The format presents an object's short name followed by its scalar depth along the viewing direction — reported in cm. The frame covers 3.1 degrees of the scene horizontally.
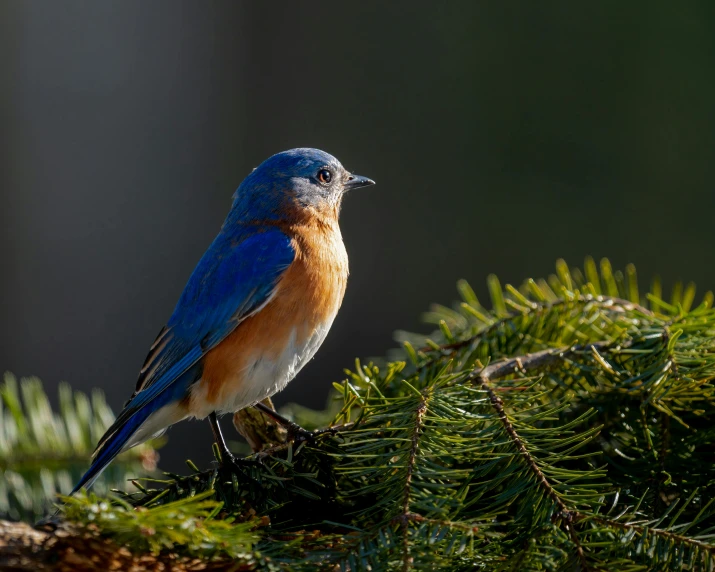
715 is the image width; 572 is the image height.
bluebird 512
